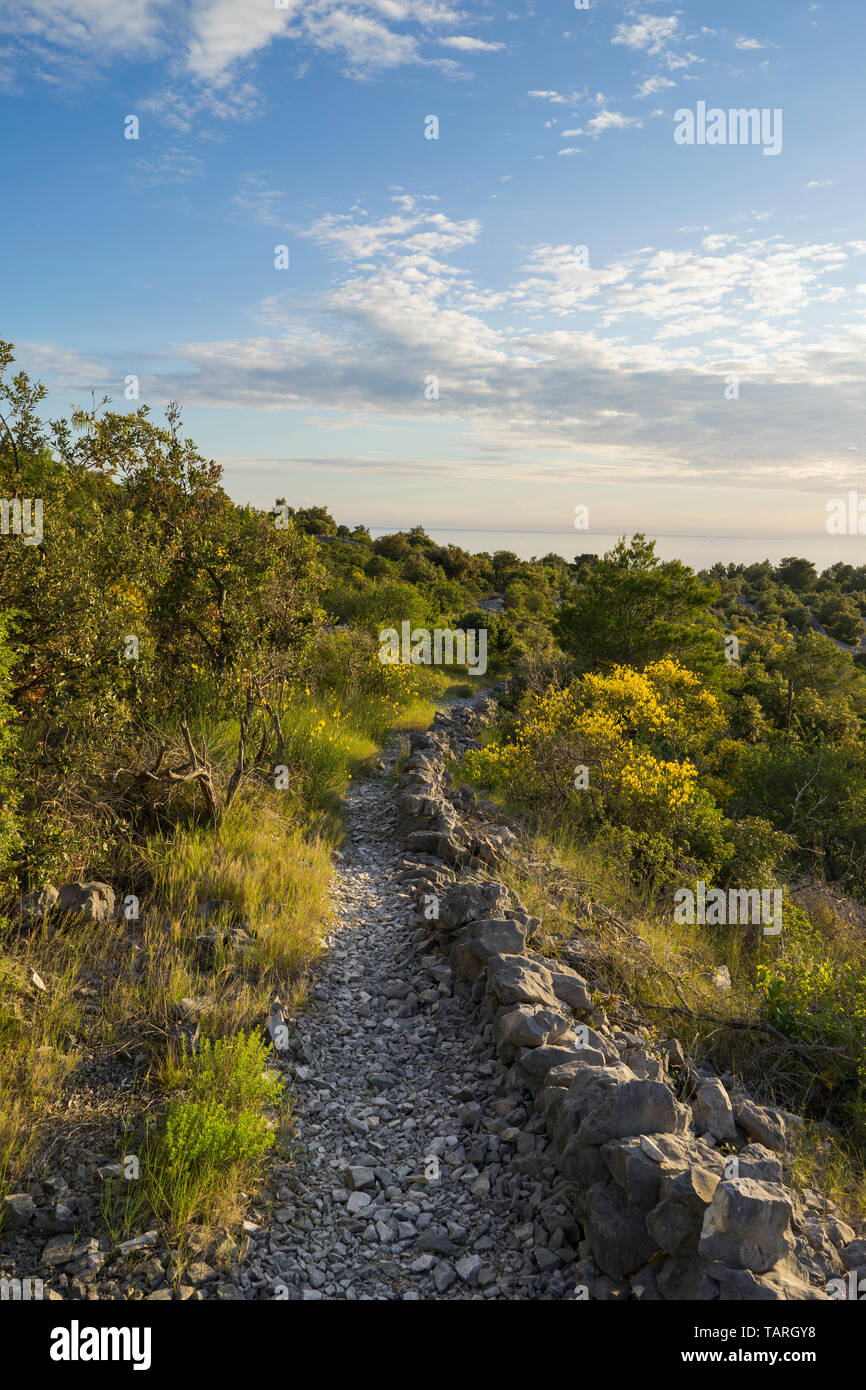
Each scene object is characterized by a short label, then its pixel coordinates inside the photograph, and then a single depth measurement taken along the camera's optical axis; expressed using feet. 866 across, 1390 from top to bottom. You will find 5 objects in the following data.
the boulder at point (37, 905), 16.24
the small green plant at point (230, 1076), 12.46
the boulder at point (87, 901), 17.06
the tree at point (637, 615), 62.75
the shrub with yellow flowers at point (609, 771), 31.45
